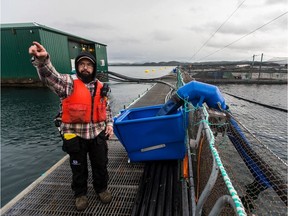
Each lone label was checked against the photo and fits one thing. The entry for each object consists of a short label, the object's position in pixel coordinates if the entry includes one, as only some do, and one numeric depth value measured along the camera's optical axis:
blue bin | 3.28
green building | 23.70
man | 2.25
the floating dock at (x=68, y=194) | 2.69
